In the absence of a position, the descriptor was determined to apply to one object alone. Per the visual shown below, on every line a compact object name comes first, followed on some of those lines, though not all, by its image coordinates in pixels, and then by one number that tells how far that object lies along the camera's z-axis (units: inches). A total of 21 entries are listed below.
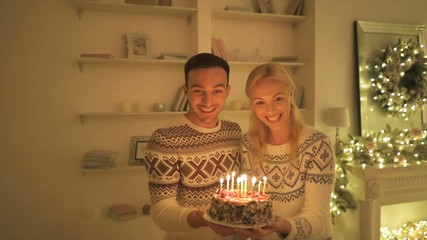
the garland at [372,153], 119.1
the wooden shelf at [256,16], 119.8
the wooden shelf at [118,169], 105.3
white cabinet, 110.5
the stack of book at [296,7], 128.7
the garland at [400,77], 128.6
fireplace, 113.4
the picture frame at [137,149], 115.5
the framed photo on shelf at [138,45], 112.3
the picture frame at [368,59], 132.3
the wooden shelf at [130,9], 103.8
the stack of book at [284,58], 130.1
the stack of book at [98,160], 105.9
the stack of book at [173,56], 112.0
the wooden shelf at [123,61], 104.7
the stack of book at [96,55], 105.4
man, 50.3
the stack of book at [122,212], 104.7
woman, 48.9
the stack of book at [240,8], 120.1
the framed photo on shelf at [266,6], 124.7
